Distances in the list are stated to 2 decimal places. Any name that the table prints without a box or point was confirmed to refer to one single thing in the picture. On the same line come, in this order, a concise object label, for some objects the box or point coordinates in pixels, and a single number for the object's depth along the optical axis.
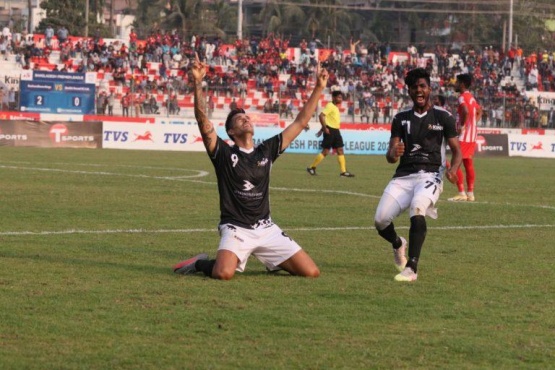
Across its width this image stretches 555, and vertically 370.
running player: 10.01
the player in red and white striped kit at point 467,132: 19.05
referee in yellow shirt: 25.78
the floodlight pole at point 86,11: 74.88
